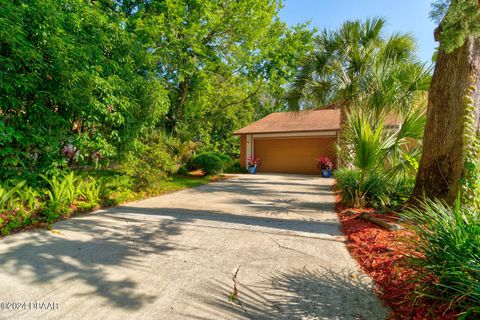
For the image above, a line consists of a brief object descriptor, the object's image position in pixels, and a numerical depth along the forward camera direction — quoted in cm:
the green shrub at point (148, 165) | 645
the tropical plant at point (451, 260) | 151
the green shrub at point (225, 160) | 1204
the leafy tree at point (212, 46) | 949
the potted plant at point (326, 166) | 1236
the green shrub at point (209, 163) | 1140
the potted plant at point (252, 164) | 1465
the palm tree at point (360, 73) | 535
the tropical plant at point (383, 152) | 448
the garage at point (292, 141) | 1352
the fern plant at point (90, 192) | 490
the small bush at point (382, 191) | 490
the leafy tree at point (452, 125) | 302
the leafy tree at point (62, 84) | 367
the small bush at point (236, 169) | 1514
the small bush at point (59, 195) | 401
